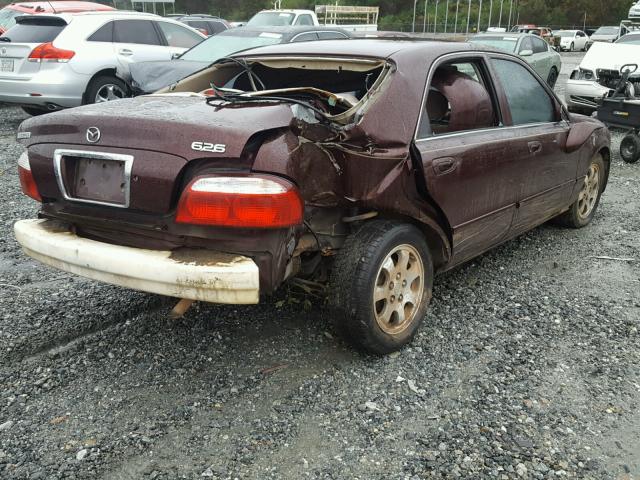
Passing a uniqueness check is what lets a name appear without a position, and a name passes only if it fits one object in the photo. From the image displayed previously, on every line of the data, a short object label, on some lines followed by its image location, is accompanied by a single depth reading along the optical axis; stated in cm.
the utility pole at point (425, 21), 5651
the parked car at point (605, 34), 3762
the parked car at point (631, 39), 1127
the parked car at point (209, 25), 1830
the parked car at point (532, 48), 1357
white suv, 918
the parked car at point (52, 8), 1099
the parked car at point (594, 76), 1028
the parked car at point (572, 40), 4078
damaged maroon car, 275
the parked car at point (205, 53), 839
